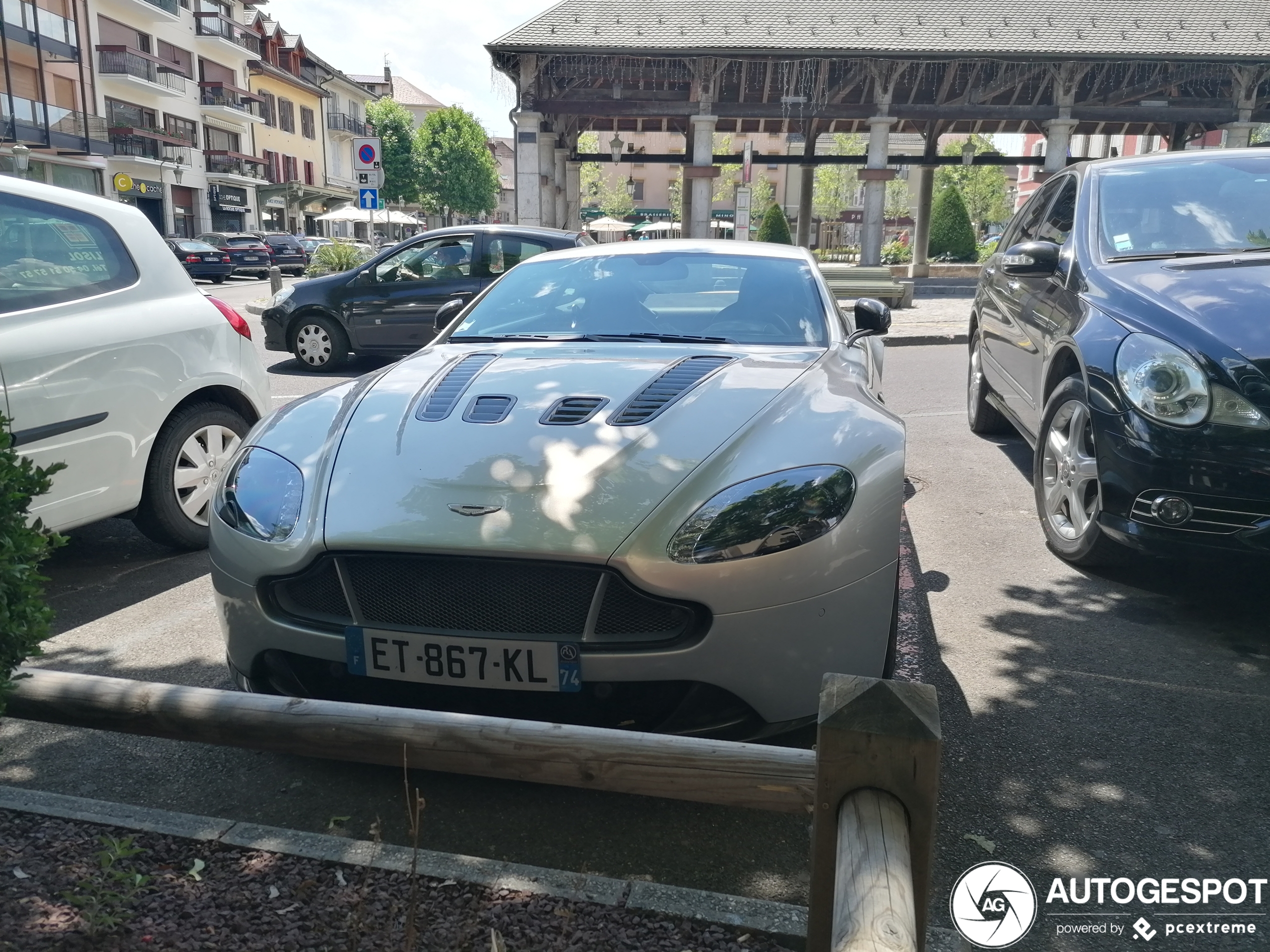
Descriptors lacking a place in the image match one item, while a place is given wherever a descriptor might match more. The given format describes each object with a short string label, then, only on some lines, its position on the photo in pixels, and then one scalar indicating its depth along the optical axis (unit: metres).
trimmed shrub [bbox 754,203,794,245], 30.47
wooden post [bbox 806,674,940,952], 1.34
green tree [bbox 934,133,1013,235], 68.75
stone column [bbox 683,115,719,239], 25.81
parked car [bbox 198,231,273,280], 34.25
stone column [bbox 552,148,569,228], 29.80
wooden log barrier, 1.71
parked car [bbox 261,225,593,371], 11.16
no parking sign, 18.06
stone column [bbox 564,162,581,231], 31.95
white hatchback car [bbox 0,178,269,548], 3.96
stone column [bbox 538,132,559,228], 26.30
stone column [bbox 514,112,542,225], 25.42
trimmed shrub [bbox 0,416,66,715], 1.98
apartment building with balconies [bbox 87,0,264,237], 43.22
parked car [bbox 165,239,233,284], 31.81
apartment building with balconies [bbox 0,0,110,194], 37.25
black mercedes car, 3.61
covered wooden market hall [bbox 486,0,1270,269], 25.20
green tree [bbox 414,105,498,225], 70.75
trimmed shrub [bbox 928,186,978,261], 32.97
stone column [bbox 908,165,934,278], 28.75
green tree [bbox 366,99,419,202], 69.06
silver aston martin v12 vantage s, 2.49
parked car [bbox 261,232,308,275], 39.00
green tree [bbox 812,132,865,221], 68.31
